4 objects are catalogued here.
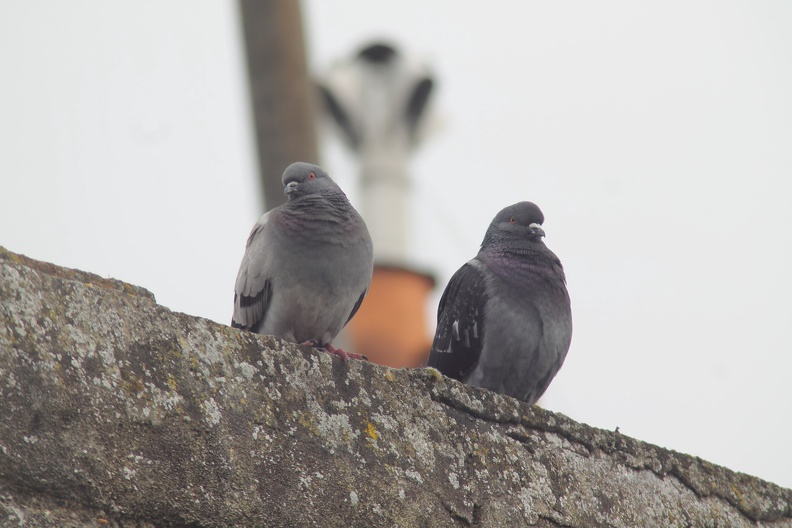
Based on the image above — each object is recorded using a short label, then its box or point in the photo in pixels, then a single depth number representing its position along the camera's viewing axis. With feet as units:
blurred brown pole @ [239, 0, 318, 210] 77.00
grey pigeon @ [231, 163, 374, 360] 35.17
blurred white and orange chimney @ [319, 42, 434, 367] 113.70
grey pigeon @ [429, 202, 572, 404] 37.14
